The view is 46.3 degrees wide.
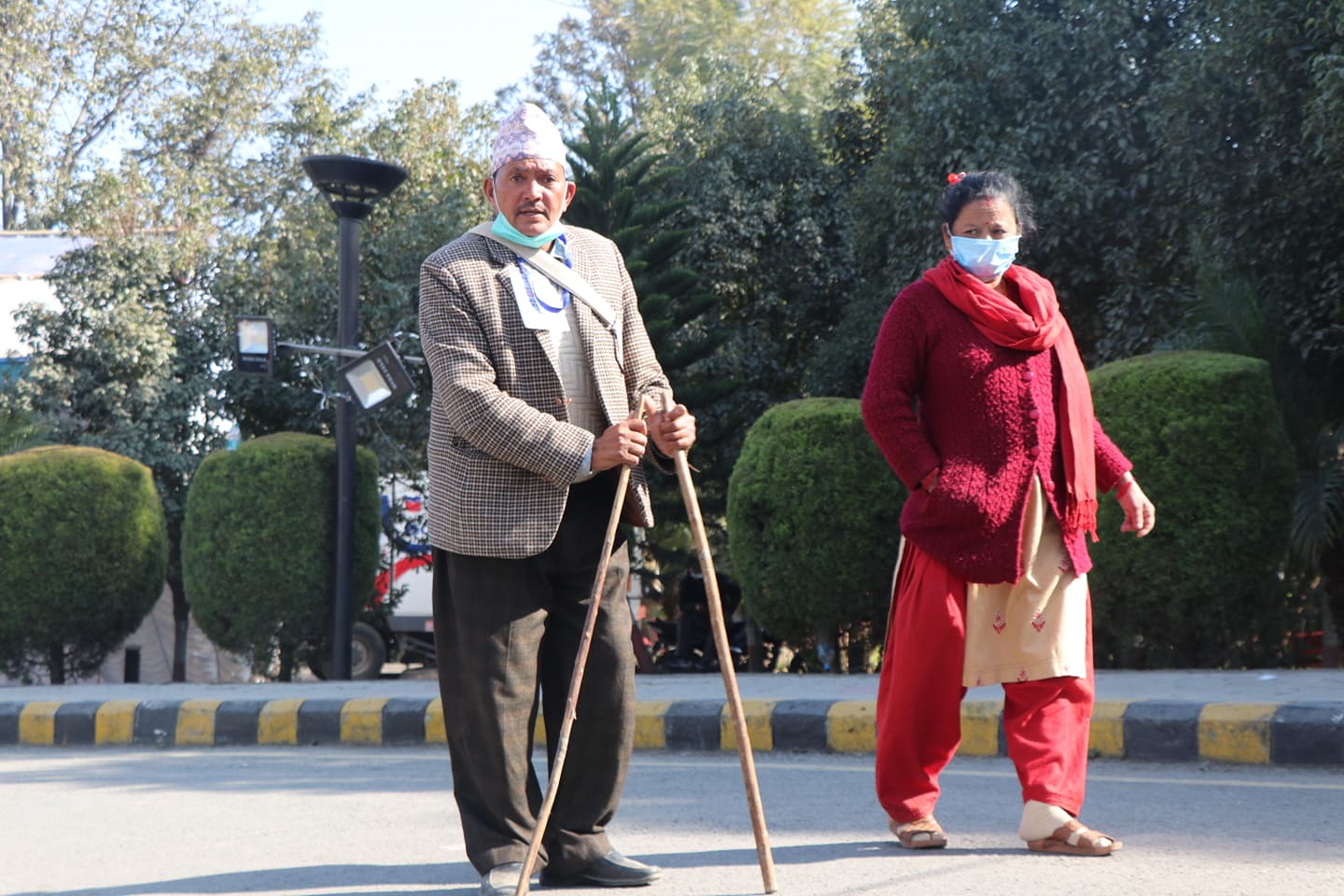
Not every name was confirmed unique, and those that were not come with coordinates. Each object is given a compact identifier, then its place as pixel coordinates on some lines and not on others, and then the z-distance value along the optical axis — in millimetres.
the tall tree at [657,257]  15852
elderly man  3686
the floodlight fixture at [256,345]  12852
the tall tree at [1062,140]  13297
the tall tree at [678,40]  35125
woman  4184
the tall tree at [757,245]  16703
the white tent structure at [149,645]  16666
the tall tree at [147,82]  30422
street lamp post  10789
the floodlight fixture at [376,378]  11016
